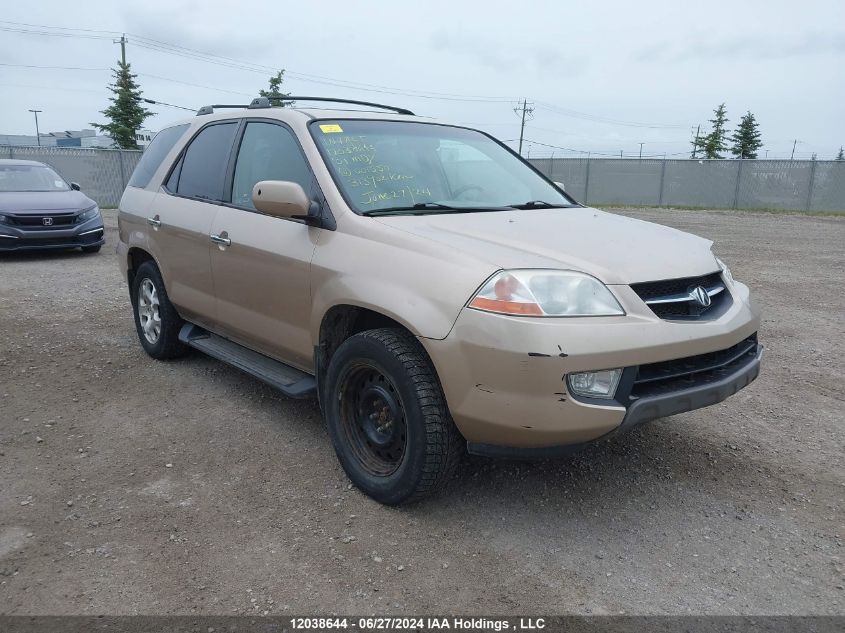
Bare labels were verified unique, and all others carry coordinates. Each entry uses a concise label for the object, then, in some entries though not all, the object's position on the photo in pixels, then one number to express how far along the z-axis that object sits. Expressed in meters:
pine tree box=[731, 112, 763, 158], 55.67
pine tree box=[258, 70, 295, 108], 37.91
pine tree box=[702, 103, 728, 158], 56.06
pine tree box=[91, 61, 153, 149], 40.53
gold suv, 2.68
